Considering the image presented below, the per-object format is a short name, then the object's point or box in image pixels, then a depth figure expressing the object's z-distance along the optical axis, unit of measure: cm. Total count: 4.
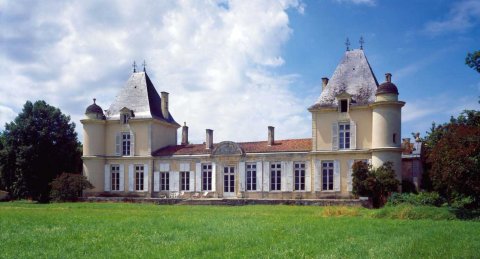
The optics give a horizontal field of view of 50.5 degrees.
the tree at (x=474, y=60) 2263
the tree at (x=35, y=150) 4072
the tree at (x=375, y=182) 3016
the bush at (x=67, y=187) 3754
